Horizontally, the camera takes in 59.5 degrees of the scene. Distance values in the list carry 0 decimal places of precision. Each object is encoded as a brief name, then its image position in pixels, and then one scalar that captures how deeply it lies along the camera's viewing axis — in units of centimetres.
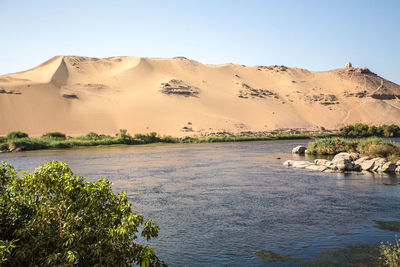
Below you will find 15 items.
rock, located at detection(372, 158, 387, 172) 1988
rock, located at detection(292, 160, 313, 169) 2245
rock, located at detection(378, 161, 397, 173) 1945
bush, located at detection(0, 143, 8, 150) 4340
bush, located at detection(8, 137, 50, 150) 4375
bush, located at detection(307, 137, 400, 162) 2311
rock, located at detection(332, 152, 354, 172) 2014
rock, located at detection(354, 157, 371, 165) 2141
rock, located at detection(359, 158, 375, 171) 2016
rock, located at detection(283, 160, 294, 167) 2378
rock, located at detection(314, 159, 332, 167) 2162
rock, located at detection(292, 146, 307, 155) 3246
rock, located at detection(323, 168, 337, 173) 2005
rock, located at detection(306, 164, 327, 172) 2072
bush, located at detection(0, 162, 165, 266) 493
